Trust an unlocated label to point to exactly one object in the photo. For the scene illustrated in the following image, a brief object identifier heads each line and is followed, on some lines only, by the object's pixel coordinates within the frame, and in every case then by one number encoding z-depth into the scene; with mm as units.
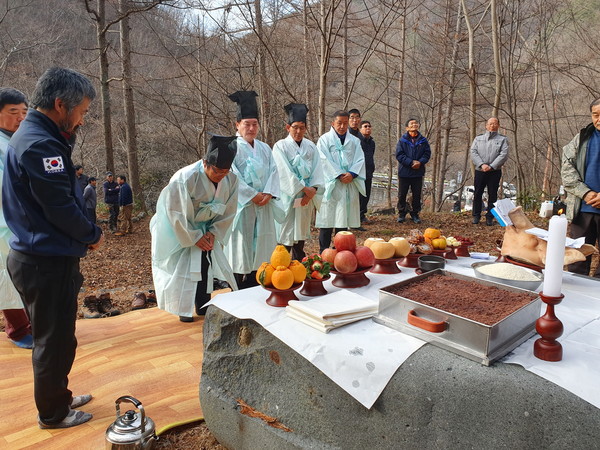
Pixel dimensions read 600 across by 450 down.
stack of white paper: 1812
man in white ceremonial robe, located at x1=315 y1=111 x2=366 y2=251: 6379
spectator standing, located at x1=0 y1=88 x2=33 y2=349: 3414
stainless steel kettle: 2088
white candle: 1535
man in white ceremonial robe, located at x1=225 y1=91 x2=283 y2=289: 4609
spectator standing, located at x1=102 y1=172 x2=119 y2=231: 11836
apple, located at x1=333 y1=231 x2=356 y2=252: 2320
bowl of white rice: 2110
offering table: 1345
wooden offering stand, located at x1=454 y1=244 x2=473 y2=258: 2922
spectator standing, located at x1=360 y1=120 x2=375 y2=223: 8766
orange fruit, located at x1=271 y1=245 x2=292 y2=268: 2092
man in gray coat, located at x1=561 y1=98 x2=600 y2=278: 3693
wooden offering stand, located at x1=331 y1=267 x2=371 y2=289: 2287
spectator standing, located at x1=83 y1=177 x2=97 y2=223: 10047
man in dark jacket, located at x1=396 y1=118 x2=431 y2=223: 8516
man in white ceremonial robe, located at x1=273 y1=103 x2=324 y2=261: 5340
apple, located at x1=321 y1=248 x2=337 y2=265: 2336
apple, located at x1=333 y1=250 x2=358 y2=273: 2252
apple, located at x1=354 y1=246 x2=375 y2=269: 2309
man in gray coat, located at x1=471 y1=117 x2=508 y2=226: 7871
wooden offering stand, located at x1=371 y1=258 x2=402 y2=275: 2527
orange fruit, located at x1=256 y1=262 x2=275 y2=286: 2092
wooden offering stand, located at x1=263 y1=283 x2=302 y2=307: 2080
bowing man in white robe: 3678
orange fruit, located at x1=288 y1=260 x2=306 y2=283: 2096
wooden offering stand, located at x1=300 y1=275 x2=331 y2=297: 2182
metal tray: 1495
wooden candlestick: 1501
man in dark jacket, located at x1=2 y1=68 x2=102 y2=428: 2203
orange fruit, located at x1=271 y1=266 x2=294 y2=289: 2049
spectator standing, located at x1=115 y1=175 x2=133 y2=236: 11398
